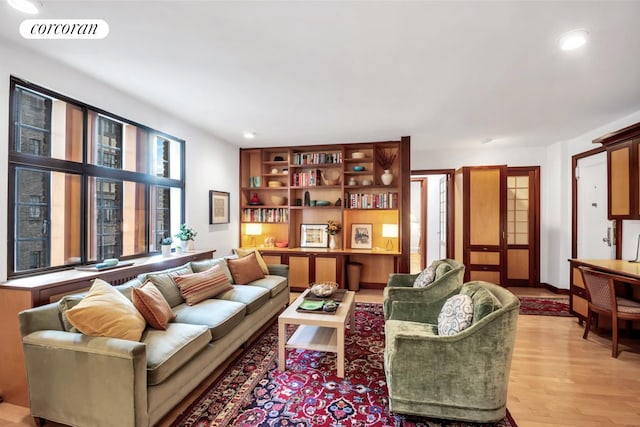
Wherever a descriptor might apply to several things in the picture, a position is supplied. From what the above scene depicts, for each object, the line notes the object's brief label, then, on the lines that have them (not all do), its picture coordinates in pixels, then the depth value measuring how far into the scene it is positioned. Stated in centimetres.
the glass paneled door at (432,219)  642
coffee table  243
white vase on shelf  496
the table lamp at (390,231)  509
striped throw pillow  280
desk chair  281
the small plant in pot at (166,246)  351
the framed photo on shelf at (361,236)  525
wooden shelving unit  491
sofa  164
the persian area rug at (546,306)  403
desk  279
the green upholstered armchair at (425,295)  259
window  229
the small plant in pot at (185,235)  371
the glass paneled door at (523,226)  542
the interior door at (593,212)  400
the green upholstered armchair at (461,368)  179
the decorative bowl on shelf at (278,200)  547
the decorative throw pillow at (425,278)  301
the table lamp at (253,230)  557
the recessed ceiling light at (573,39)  195
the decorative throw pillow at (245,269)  360
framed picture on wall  461
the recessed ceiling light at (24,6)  169
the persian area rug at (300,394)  191
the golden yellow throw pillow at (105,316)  175
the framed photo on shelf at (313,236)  538
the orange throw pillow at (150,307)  214
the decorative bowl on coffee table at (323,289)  307
